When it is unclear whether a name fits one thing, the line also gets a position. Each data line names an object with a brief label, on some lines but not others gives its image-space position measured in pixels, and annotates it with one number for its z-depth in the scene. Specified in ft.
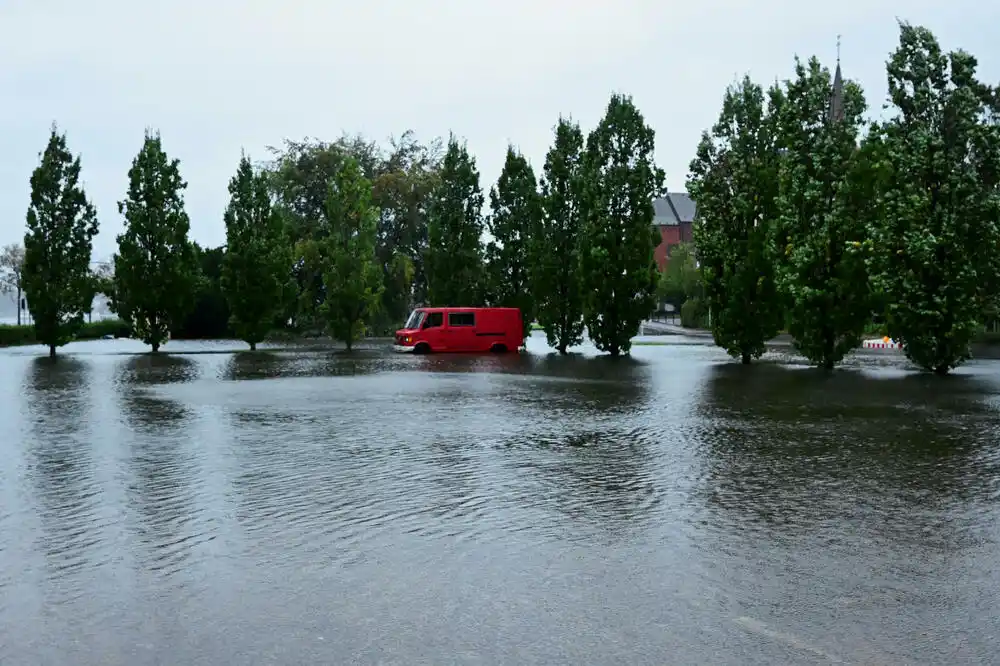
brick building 492.13
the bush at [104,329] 189.57
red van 132.46
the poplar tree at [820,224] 98.43
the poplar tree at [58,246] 128.88
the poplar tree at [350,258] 150.41
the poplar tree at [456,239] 152.15
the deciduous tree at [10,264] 285.64
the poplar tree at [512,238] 148.05
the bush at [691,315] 249.75
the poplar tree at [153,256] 139.44
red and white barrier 154.08
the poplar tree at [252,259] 148.15
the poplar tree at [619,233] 126.72
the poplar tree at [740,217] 110.11
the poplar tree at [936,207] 90.58
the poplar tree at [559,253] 139.13
